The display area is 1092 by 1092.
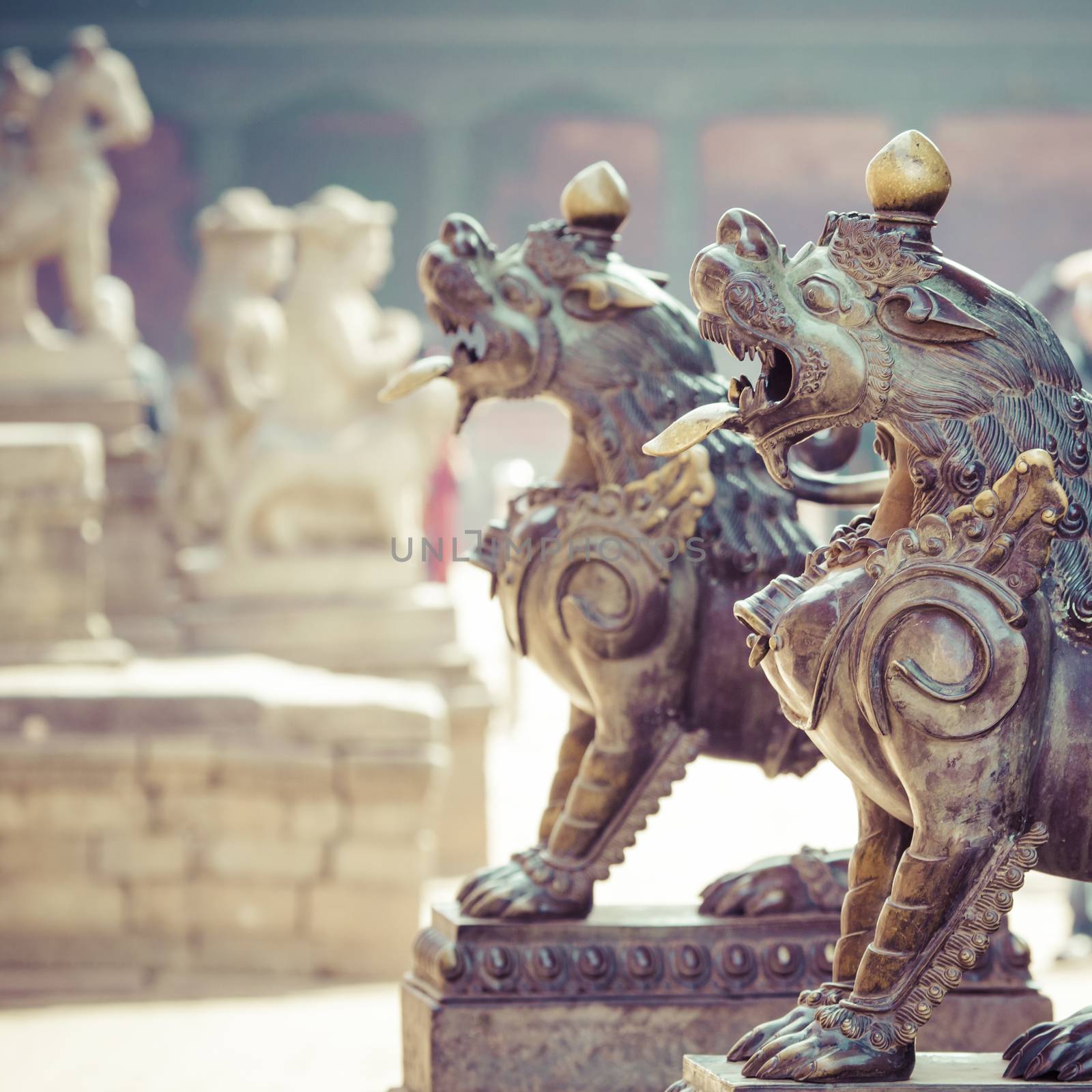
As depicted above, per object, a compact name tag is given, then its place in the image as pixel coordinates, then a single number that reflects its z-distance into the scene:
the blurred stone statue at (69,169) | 18.12
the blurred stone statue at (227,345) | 19.17
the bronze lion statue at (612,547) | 5.49
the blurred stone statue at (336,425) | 16.92
